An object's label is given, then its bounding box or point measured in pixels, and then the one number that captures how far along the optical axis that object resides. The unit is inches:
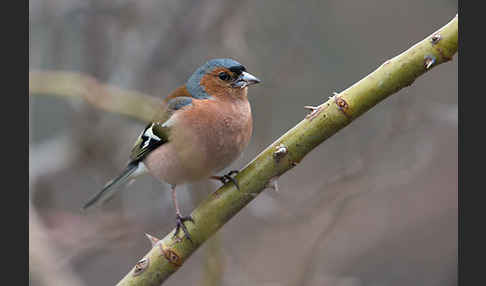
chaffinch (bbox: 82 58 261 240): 274.0
